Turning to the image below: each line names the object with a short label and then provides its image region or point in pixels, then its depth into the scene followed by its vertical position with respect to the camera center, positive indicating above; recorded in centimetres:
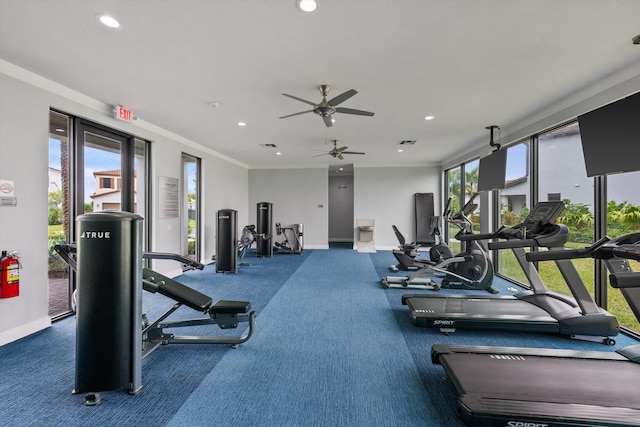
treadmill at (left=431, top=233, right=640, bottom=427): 154 -115
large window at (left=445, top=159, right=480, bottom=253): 664 +69
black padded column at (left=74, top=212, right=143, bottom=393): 185 -61
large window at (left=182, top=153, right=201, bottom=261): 633 +30
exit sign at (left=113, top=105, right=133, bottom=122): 395 +147
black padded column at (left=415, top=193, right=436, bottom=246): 875 -11
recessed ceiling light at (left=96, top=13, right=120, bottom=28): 211 +152
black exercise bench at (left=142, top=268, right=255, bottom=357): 238 -98
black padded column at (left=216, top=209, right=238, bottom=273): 574 -69
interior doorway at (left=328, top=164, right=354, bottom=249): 1140 +18
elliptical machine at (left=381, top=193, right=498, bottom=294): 444 -97
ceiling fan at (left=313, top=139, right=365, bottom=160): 607 +139
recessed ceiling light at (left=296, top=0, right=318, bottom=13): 195 +151
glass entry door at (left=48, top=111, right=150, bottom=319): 344 +48
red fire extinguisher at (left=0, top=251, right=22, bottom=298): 266 -62
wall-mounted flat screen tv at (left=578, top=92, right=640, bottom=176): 251 +76
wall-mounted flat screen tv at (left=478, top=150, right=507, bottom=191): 489 +78
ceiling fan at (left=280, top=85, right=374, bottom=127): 328 +131
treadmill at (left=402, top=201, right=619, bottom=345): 275 -109
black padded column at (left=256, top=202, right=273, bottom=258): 770 -48
